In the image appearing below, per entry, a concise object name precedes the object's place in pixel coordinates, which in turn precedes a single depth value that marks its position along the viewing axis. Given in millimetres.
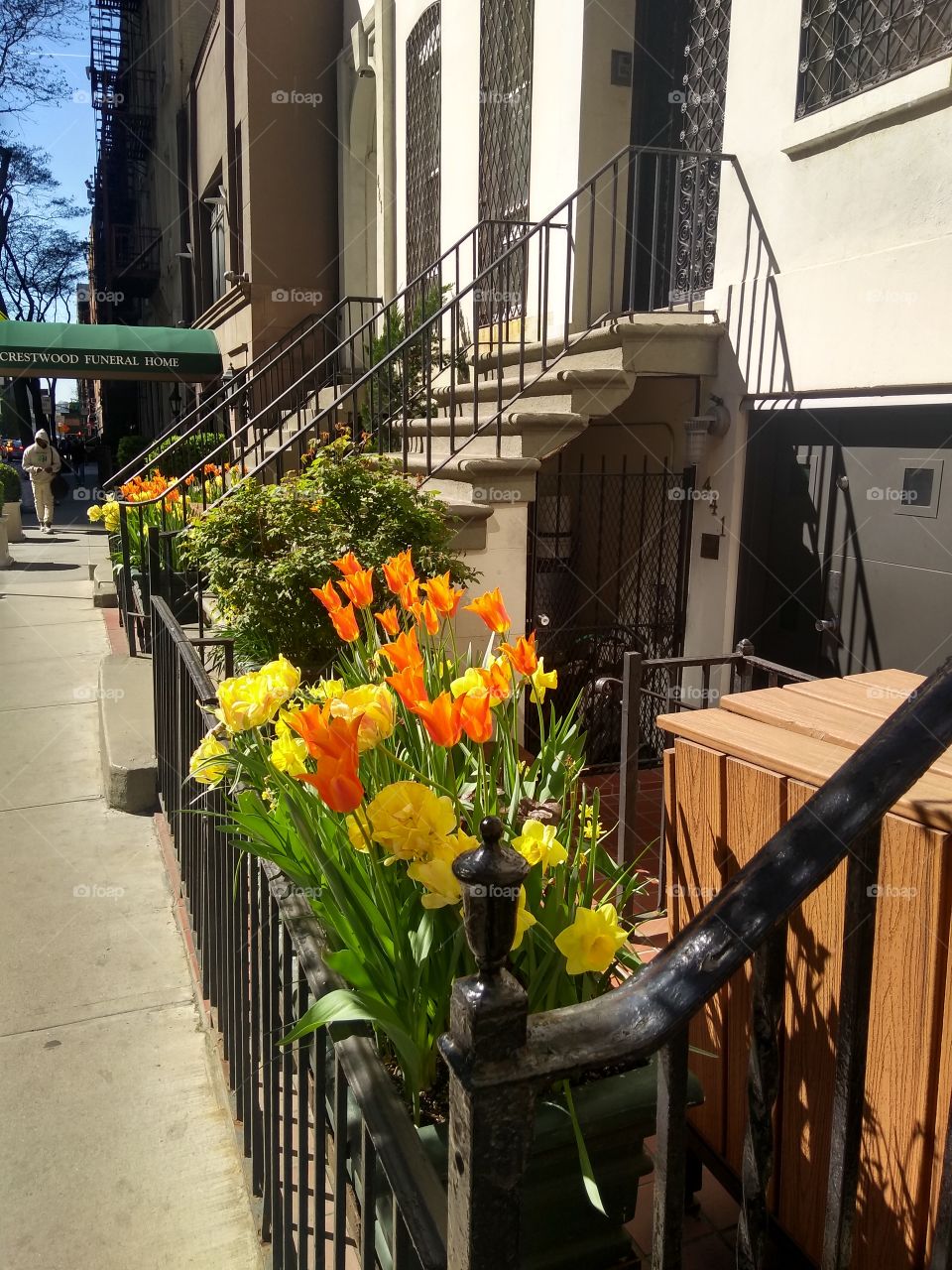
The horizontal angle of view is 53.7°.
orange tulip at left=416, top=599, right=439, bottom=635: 2311
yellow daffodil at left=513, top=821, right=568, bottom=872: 1635
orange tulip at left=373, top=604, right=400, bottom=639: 2191
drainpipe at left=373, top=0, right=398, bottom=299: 10805
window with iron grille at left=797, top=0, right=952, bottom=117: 4309
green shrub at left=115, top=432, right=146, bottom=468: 21938
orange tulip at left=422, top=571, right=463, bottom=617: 2383
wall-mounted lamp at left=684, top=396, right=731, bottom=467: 5879
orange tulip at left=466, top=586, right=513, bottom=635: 2137
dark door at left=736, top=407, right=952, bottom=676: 4672
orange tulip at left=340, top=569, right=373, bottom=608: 2439
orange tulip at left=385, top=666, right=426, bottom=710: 1605
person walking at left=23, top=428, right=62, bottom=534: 16891
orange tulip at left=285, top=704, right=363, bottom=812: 1400
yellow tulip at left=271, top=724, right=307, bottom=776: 1826
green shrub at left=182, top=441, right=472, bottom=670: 4645
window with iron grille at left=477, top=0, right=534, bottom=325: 7723
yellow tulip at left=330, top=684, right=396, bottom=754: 1716
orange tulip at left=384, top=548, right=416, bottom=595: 2479
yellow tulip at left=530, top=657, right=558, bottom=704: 2221
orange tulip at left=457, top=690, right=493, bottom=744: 1629
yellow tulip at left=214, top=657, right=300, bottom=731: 2051
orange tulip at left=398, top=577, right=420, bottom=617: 2369
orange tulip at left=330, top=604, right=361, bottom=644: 2283
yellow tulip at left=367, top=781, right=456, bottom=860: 1512
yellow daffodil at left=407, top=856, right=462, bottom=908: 1482
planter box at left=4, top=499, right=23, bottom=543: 16078
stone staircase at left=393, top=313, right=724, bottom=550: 5746
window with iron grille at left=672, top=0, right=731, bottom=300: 5996
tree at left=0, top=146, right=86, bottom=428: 33312
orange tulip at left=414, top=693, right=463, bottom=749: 1560
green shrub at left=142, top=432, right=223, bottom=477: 12641
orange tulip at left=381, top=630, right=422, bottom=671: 1803
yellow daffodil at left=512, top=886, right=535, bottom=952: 1475
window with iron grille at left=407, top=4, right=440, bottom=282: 9828
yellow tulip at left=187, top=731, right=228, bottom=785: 2307
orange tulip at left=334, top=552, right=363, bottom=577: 2521
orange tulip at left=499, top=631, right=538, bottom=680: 2029
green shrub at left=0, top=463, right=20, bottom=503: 15130
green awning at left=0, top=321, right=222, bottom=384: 15875
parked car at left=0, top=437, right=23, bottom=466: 33094
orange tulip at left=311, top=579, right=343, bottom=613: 2311
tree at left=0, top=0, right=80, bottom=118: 24359
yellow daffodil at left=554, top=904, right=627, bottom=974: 1509
